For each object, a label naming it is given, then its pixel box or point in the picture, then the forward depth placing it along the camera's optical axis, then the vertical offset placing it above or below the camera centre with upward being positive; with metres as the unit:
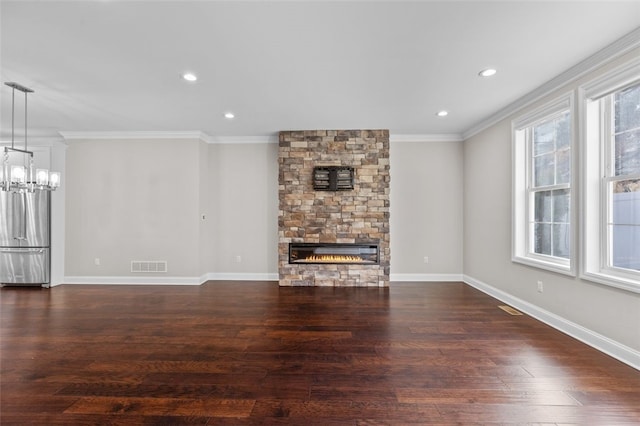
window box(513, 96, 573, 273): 3.13 +0.32
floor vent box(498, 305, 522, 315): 3.51 -1.21
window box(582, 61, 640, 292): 2.42 +0.31
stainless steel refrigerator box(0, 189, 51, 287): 4.79 -0.45
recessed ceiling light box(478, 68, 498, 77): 2.82 +1.43
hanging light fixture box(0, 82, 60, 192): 3.26 +0.45
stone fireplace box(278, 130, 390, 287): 4.89 +0.14
